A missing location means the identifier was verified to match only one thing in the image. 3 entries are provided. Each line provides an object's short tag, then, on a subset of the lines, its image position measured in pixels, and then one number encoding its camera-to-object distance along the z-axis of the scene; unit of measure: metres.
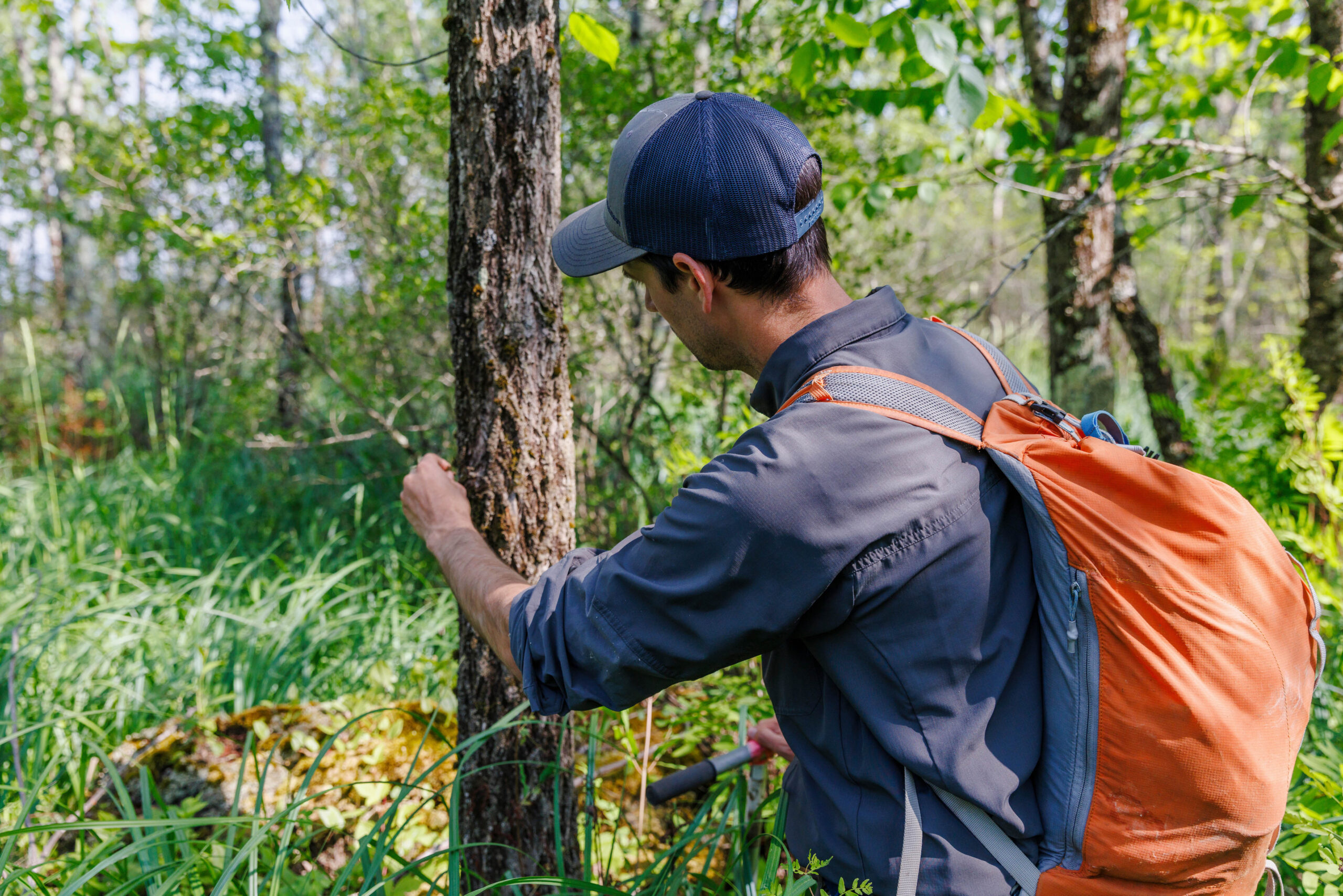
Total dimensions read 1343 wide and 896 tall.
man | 1.04
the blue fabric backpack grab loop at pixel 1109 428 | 1.29
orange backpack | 0.96
